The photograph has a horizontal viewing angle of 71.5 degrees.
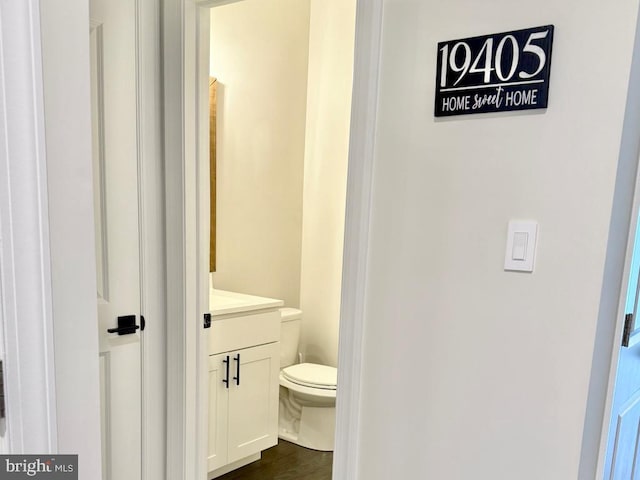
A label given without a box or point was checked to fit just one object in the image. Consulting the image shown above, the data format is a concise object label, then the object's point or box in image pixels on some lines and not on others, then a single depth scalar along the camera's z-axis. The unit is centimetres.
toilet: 247
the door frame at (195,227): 125
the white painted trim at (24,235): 66
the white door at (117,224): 147
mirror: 243
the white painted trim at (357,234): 123
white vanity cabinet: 203
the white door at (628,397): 113
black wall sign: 102
